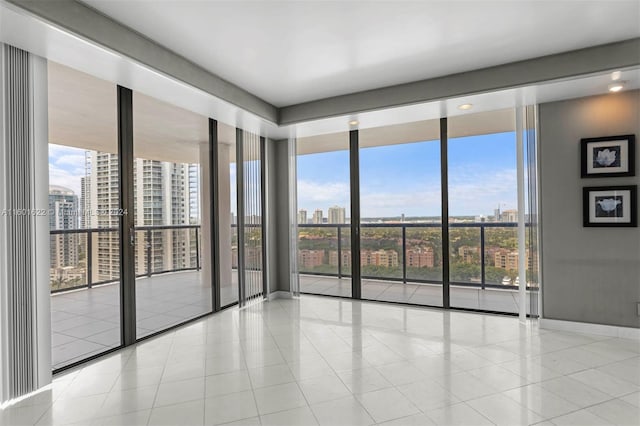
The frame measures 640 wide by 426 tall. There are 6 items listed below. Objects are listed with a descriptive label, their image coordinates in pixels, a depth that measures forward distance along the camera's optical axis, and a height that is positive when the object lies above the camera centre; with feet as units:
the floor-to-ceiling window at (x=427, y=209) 14.08 +0.11
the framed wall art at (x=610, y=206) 10.69 +0.10
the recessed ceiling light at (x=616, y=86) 10.16 +3.80
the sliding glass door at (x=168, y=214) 12.01 +0.03
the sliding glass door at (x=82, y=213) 9.16 +0.10
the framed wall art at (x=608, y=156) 10.75 +1.74
